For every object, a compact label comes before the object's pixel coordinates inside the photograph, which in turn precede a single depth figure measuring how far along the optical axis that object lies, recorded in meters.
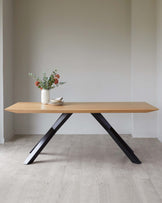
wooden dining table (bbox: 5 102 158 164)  2.75
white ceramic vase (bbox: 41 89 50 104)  3.22
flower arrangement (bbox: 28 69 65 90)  3.20
